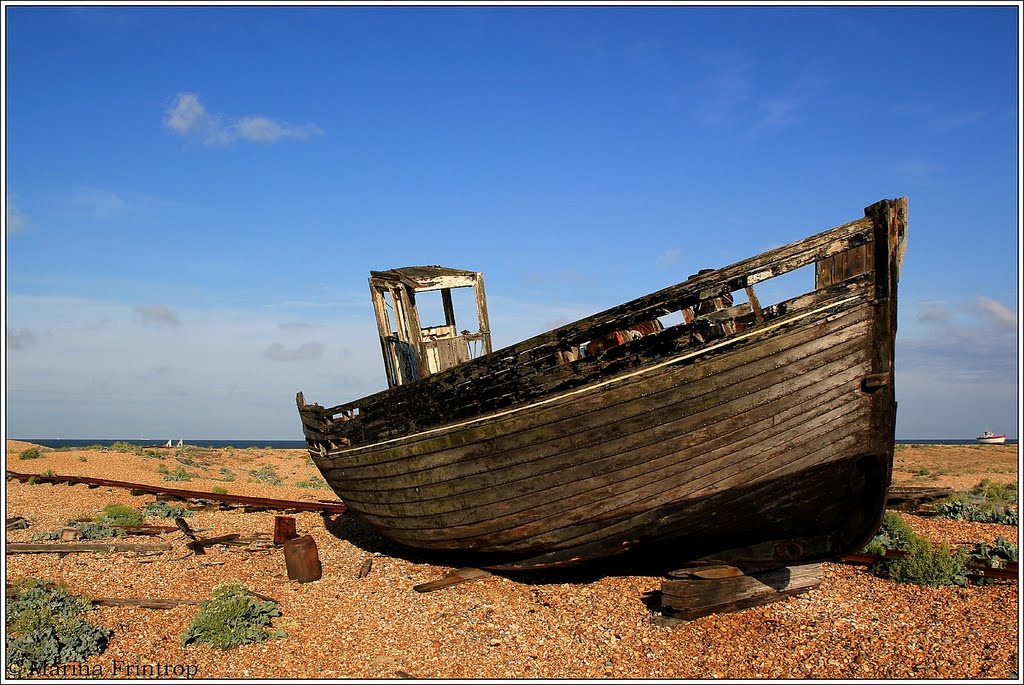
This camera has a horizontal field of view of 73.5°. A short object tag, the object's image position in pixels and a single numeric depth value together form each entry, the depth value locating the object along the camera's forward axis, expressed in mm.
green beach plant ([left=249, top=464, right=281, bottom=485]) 27109
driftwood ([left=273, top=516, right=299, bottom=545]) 10922
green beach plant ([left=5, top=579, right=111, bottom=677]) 6551
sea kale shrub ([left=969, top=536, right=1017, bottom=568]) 8984
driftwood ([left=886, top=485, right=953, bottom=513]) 13484
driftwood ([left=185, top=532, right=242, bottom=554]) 11031
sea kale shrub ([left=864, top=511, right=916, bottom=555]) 9664
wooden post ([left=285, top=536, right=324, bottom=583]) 9688
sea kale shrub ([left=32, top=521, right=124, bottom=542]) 11656
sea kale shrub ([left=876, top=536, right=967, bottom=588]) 8328
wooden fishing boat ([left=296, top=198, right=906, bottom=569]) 6738
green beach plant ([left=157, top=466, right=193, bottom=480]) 22706
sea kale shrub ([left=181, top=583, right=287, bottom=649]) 7148
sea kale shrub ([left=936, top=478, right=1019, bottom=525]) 12289
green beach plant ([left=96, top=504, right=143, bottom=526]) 13120
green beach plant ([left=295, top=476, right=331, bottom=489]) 24542
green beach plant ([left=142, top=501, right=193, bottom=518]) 14578
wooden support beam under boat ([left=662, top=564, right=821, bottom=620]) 7590
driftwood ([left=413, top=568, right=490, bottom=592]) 8969
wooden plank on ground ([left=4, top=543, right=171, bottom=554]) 10438
